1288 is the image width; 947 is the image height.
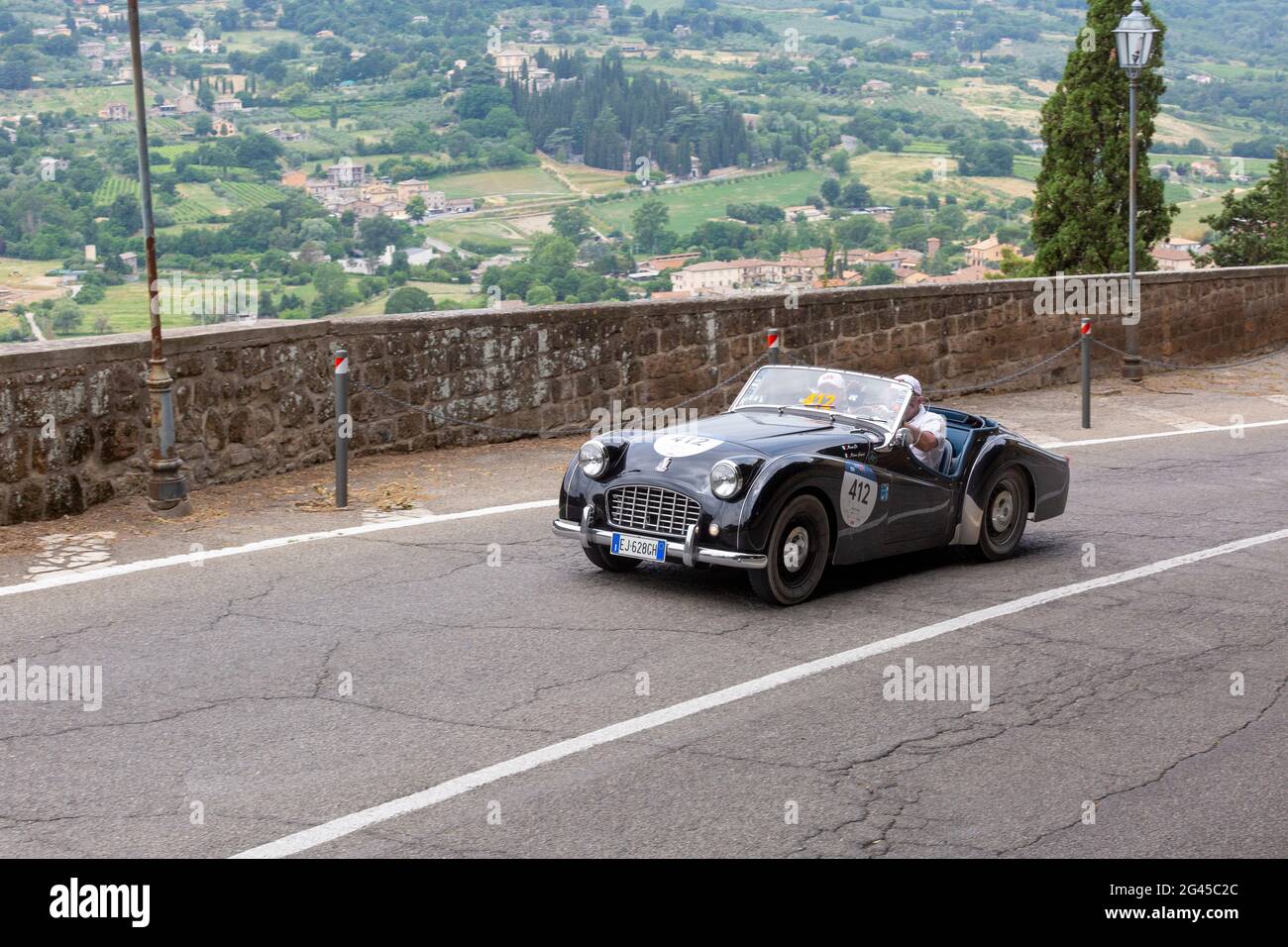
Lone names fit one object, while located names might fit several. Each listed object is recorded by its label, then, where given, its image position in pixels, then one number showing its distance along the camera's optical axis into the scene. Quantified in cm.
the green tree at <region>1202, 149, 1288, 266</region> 4994
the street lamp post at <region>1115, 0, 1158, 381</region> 2106
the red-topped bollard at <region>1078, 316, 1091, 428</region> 1754
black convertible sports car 872
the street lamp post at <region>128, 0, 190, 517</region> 1091
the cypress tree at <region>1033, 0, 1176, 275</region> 2572
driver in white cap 999
